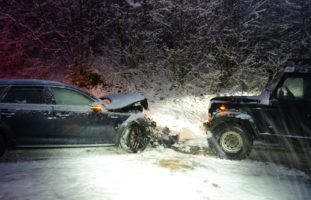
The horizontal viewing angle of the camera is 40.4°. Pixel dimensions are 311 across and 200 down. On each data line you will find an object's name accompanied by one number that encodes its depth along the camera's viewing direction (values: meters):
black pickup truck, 9.24
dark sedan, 8.88
